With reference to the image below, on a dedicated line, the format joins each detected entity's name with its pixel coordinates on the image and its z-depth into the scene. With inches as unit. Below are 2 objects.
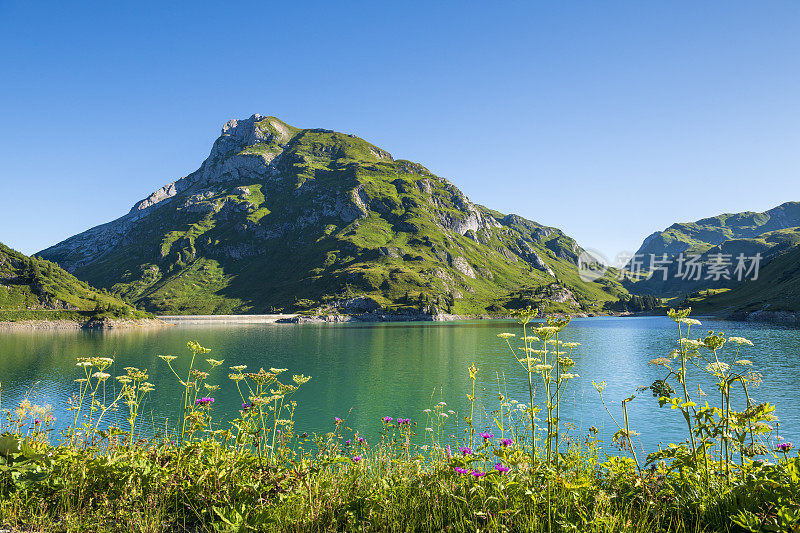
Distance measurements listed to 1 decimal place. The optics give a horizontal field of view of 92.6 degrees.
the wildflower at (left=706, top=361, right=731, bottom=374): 230.8
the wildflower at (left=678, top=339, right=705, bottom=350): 239.0
